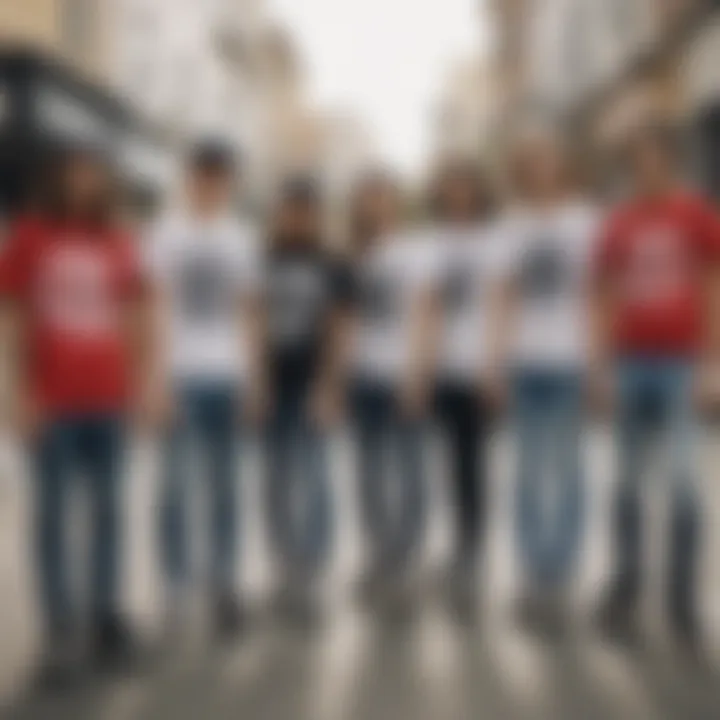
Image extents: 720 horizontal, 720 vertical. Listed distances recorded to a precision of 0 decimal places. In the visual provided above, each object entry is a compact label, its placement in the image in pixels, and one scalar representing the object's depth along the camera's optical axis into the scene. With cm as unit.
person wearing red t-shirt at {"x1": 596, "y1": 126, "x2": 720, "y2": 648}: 288
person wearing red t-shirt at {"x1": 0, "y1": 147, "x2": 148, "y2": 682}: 263
